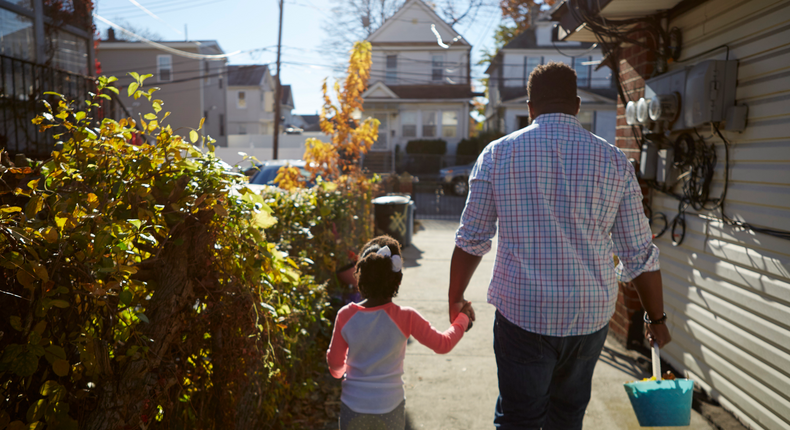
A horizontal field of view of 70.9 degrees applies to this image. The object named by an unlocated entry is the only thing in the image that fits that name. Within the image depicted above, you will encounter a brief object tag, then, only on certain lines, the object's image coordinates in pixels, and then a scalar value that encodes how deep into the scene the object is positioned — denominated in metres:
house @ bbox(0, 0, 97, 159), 7.02
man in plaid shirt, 2.21
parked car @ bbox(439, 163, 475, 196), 22.62
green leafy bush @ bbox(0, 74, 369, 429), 1.63
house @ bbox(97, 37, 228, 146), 26.72
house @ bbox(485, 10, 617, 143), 27.30
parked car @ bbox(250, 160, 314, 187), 12.50
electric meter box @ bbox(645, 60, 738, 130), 3.59
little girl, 2.44
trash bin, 10.23
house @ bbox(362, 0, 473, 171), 29.11
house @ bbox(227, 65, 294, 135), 39.41
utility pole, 22.59
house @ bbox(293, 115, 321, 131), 58.01
